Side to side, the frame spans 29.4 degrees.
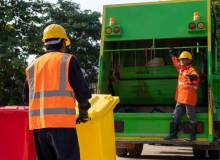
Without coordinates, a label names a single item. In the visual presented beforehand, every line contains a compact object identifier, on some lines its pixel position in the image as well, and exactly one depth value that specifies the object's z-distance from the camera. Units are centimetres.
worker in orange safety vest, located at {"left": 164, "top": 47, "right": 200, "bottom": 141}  597
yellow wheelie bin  362
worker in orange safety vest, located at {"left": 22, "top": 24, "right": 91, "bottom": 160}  289
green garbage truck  615
